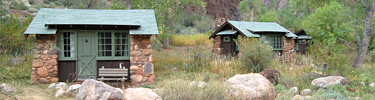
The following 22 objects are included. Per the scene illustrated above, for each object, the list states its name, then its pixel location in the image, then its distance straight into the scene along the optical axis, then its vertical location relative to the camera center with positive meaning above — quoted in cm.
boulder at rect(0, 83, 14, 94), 584 -92
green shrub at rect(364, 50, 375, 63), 1639 -78
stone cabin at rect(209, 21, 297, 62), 1595 +48
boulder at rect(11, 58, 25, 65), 1195 -63
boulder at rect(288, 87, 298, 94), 670 -115
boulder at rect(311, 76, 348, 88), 788 -104
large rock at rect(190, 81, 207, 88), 570 -82
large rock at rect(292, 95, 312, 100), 597 -115
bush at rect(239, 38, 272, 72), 1081 -49
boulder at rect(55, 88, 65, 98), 655 -111
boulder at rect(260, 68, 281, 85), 879 -96
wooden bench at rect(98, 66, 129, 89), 945 -92
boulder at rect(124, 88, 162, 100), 509 -91
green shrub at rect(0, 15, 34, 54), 1305 +34
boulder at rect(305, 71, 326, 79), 894 -99
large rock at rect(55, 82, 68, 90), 739 -110
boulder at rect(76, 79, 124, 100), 535 -88
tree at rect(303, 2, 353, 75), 1367 +100
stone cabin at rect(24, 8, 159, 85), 936 -10
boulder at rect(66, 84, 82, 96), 668 -106
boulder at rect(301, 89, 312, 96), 718 -121
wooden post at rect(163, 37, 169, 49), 2125 +12
